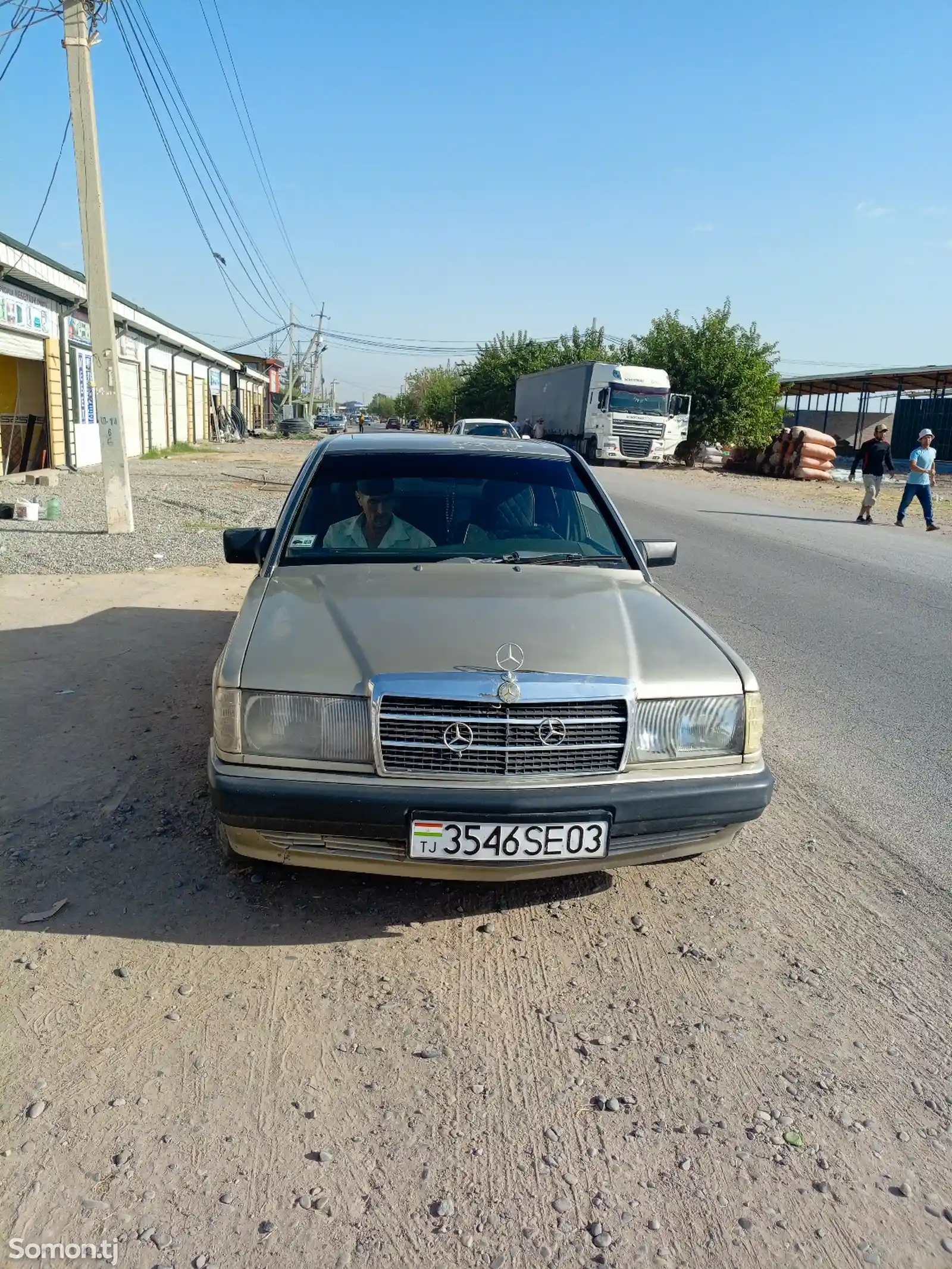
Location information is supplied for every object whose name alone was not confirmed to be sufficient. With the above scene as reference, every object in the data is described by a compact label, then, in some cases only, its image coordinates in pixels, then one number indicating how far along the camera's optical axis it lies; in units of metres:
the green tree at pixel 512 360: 63.50
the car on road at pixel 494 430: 22.78
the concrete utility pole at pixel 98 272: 10.38
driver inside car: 4.07
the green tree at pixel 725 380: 39.62
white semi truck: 33.72
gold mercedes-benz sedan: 2.75
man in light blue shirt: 16.02
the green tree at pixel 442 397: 85.94
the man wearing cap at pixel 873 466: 17.06
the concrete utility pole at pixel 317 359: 86.10
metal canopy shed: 42.50
